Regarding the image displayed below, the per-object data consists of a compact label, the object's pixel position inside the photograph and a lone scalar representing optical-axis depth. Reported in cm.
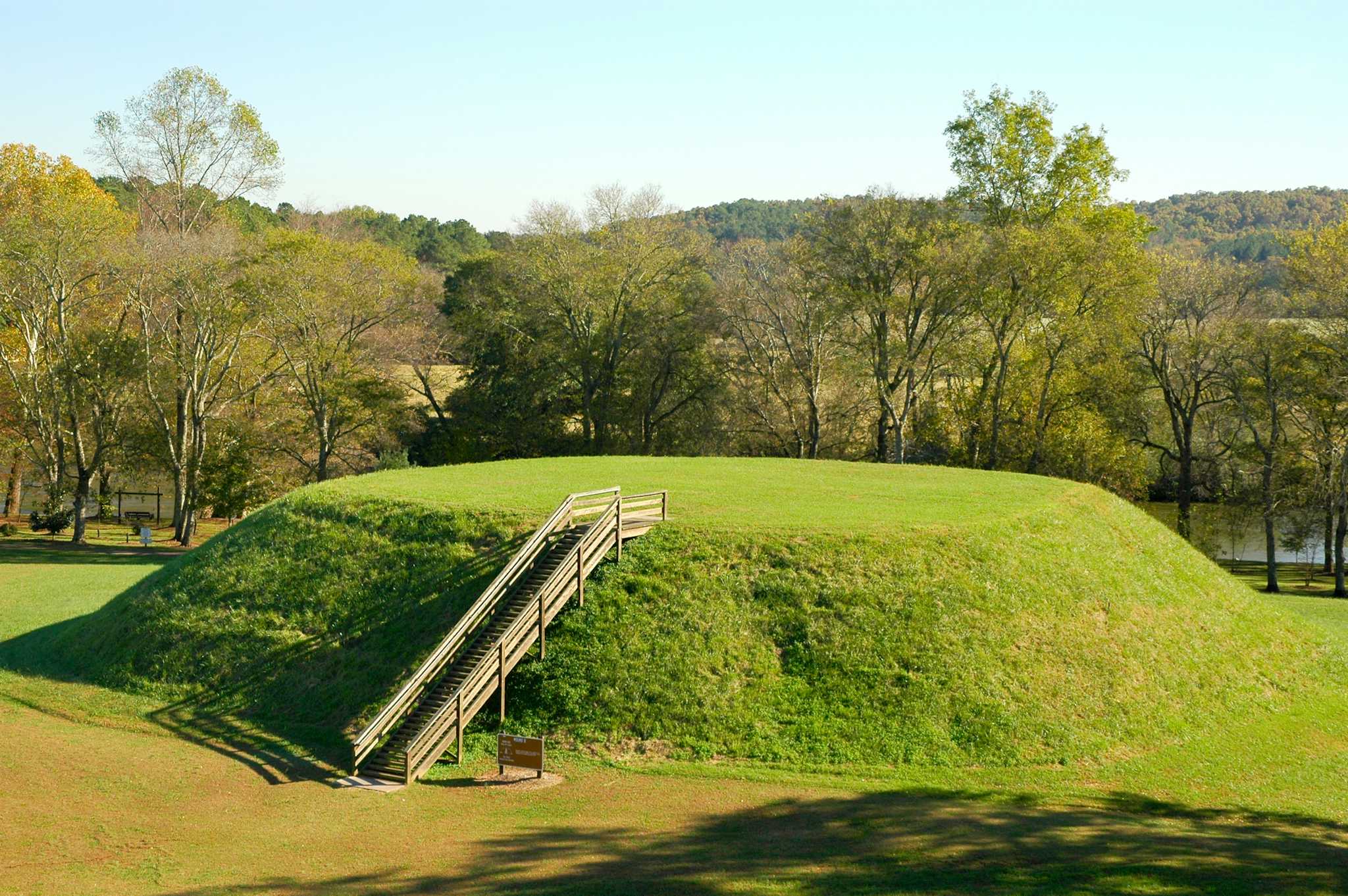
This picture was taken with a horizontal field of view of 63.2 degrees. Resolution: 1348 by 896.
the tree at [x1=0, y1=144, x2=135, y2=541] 6134
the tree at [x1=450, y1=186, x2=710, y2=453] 6675
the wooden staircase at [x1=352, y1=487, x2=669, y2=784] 2544
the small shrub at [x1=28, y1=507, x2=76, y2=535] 6575
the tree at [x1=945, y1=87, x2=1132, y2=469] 6444
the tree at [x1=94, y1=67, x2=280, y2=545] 6000
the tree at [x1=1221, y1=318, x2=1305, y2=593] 5559
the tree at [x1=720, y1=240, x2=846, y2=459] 6322
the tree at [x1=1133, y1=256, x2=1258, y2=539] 6081
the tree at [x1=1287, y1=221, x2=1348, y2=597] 5362
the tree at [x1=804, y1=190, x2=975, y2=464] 5944
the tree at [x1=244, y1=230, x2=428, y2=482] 6159
